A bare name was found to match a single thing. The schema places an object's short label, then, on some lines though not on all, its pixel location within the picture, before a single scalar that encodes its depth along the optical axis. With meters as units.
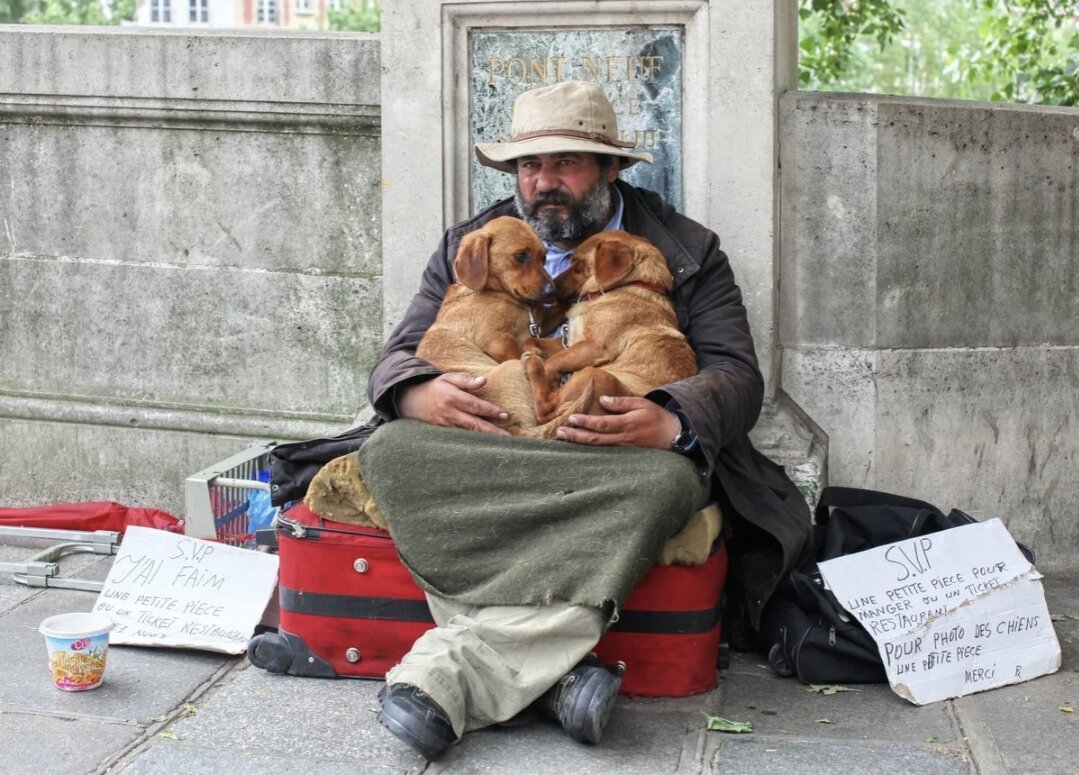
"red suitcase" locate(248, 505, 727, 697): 3.51
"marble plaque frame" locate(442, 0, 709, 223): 4.38
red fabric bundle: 5.04
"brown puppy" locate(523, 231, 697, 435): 3.56
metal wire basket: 4.38
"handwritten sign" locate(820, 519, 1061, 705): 3.56
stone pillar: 4.35
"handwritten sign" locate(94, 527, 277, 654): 3.87
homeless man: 3.19
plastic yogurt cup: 3.45
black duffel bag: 3.62
